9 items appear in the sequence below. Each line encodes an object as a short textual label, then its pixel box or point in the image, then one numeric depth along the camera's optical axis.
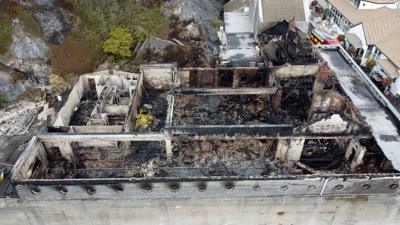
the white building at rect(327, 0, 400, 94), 35.50
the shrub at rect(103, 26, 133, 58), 35.34
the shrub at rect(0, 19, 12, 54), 34.38
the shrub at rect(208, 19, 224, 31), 40.05
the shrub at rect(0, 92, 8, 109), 31.70
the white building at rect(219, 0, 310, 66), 32.19
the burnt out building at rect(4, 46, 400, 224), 18.02
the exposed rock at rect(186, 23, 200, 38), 39.02
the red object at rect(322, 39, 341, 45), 41.88
